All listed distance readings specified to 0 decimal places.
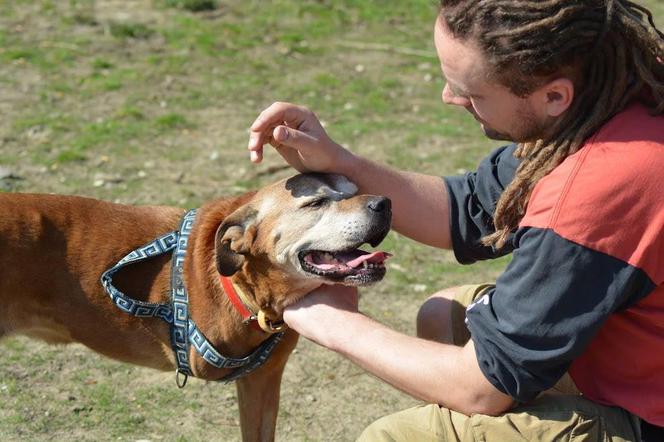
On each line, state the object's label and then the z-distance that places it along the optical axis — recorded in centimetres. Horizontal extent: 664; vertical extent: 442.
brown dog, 378
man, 267
